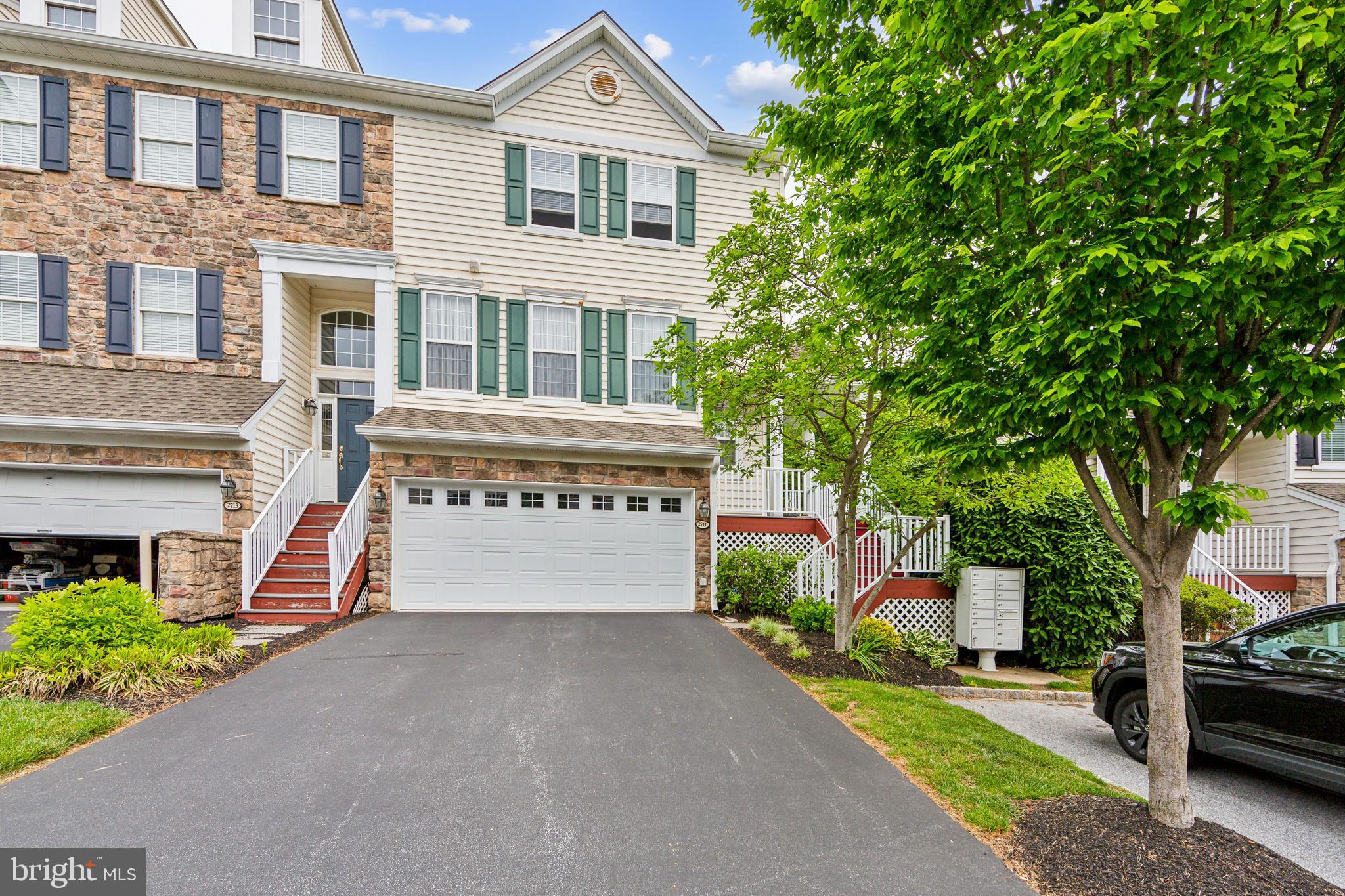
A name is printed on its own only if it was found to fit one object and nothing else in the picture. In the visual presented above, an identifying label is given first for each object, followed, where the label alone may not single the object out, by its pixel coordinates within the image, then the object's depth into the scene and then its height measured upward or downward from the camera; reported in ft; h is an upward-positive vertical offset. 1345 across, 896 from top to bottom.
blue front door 39.60 -0.51
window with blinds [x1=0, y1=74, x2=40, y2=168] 33.01 +16.90
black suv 14.11 -6.16
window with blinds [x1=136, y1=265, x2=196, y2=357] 34.24 +7.08
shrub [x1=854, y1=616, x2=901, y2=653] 27.66 -8.59
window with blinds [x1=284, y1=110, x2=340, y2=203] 35.50 +16.26
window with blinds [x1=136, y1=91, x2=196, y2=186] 34.06 +16.51
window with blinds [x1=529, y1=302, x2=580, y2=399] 37.58 +5.56
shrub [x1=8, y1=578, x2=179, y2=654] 19.71 -5.98
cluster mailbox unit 29.48 -7.85
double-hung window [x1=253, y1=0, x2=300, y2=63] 37.32 +24.87
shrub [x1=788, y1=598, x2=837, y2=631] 30.19 -8.52
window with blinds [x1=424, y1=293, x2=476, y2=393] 36.47 +5.84
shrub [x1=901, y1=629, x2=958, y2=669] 28.53 -9.58
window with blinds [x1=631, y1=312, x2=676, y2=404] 38.70 +4.80
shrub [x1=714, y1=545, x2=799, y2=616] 35.35 -8.01
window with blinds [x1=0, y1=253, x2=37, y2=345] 32.96 +7.37
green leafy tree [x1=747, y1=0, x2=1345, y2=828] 9.78 +3.93
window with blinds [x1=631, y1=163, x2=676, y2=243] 39.19 +15.34
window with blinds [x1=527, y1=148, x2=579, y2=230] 38.01 +15.60
